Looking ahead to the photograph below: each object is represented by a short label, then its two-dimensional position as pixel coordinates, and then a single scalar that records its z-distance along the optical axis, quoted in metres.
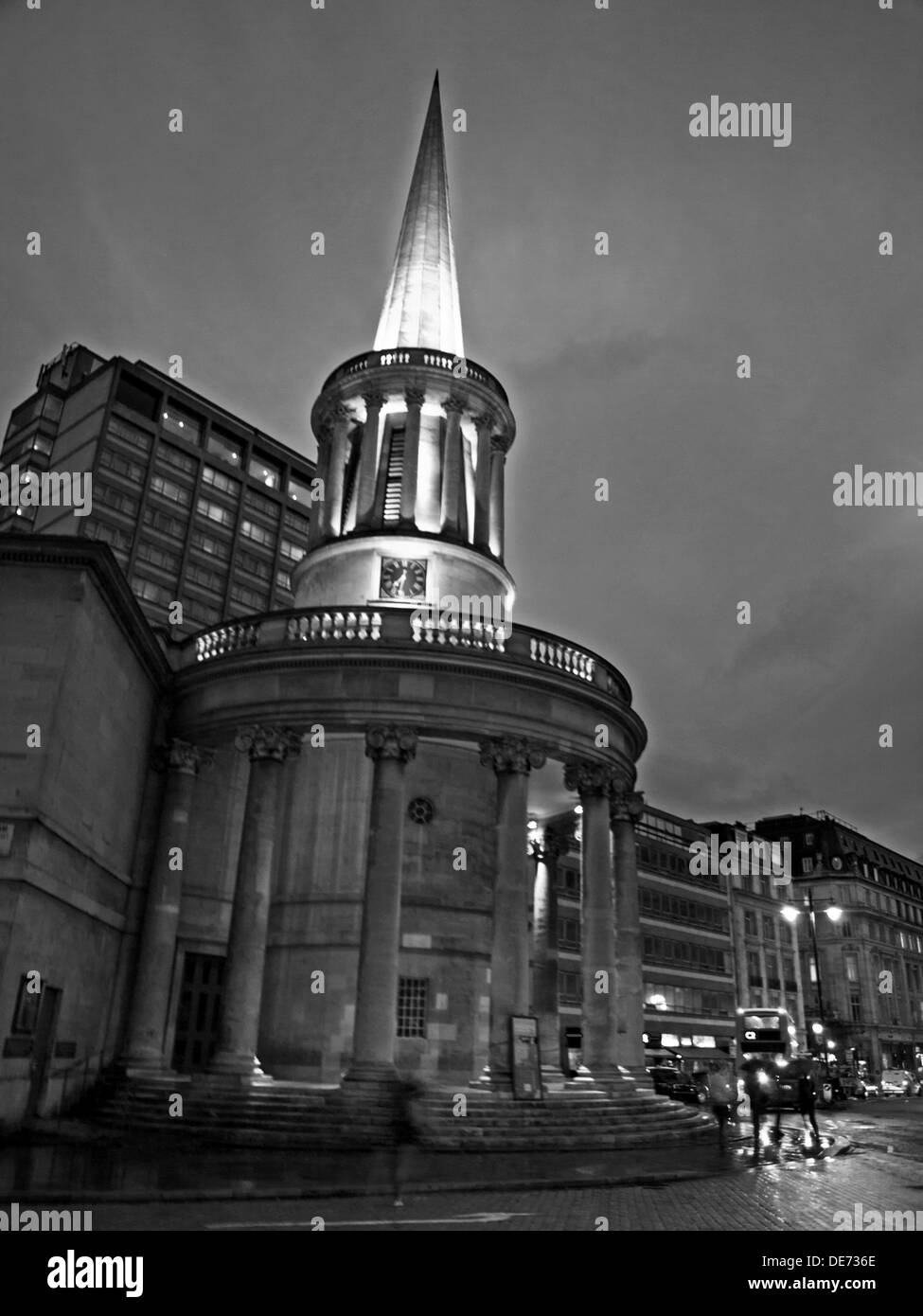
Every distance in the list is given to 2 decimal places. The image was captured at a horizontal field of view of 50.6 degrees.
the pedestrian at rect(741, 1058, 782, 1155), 23.19
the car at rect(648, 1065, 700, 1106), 41.53
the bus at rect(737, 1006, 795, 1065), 48.25
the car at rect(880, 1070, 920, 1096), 72.06
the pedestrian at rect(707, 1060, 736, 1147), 23.66
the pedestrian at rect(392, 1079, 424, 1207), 20.94
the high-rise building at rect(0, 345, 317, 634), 87.94
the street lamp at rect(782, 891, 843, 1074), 48.14
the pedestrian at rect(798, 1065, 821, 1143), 23.64
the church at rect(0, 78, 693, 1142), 22.92
